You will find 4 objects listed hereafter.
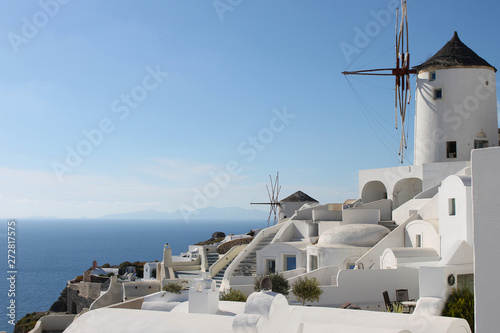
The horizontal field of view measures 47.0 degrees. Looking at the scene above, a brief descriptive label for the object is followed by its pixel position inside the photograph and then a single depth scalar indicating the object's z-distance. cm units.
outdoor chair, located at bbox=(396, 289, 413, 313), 1641
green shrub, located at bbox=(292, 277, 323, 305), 1745
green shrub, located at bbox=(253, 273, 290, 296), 1780
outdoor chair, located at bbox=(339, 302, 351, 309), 1606
